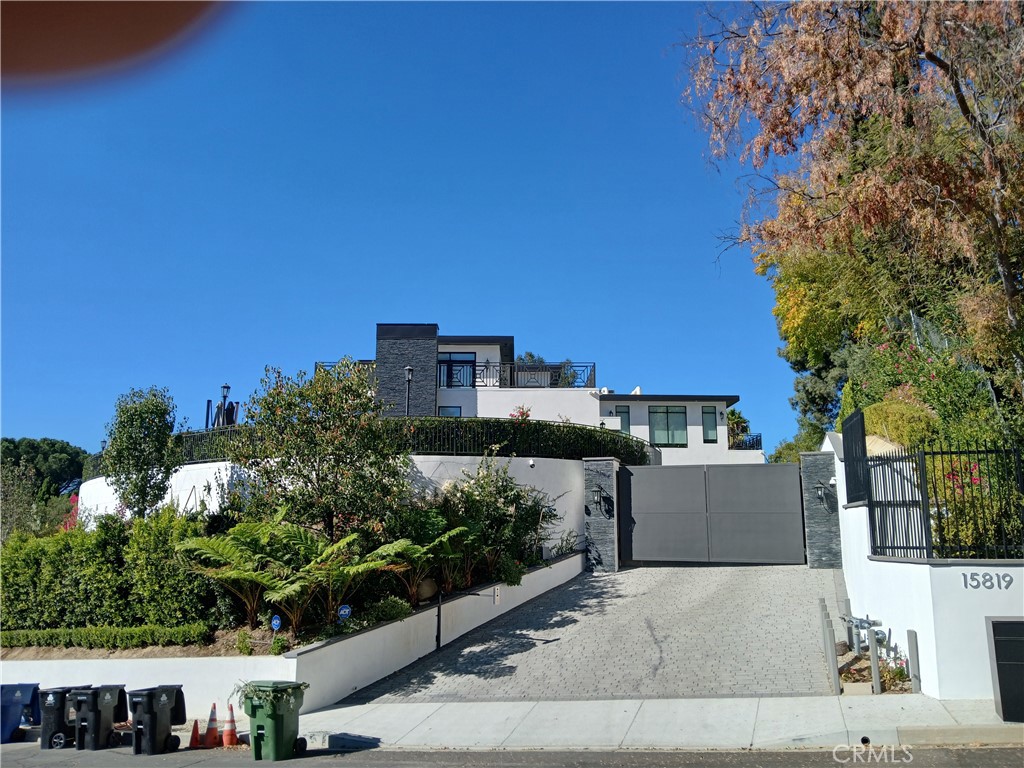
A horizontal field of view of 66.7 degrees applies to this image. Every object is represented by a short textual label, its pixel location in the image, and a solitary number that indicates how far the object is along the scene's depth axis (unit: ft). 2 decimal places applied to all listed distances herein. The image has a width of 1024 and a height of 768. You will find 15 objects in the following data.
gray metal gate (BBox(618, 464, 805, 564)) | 65.05
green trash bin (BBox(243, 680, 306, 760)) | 30.27
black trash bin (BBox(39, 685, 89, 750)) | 34.14
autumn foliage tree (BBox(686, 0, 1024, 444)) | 31.35
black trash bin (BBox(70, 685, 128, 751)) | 33.88
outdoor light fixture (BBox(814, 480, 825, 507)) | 61.21
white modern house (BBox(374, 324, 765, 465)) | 94.02
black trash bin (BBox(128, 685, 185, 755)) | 32.07
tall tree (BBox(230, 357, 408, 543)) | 45.78
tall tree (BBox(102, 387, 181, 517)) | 57.67
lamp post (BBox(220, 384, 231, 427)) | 76.28
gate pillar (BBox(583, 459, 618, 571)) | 65.67
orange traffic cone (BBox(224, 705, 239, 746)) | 33.01
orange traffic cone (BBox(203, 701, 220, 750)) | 33.01
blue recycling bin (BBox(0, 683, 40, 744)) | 36.29
